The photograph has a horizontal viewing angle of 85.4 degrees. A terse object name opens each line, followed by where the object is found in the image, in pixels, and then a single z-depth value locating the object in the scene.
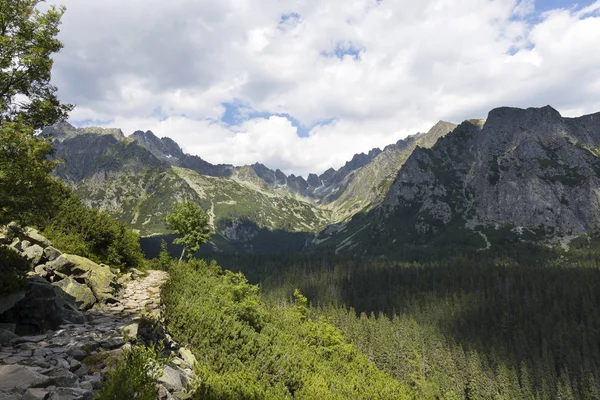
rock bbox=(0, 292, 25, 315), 13.85
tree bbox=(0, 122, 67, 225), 13.70
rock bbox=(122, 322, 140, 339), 15.14
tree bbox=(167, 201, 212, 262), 54.91
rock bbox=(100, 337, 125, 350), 13.84
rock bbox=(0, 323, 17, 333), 13.83
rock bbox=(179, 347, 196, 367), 17.80
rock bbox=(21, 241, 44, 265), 21.09
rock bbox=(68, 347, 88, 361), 12.53
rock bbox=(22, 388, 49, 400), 8.68
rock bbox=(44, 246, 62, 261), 22.53
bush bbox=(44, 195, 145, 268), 29.27
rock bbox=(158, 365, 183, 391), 13.09
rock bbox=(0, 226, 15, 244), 21.43
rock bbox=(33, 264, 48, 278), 20.64
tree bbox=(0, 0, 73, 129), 15.84
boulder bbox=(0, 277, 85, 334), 14.85
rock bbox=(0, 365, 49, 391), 9.38
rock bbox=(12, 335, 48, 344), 13.24
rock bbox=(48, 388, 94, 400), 9.10
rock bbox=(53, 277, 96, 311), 20.11
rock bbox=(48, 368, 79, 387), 9.96
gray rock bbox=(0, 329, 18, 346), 12.89
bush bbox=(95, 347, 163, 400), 7.59
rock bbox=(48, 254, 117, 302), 21.98
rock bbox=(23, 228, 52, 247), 23.19
